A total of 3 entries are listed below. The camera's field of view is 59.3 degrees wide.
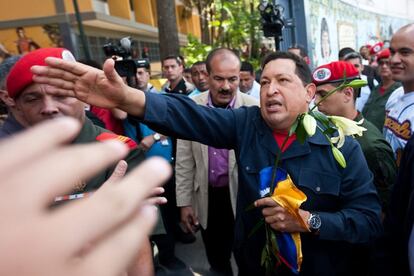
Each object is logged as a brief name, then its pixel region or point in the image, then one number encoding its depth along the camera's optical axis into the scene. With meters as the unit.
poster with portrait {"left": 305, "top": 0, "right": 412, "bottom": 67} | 9.76
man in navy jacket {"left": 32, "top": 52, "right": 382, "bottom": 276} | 1.57
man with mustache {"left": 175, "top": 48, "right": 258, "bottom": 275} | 2.81
